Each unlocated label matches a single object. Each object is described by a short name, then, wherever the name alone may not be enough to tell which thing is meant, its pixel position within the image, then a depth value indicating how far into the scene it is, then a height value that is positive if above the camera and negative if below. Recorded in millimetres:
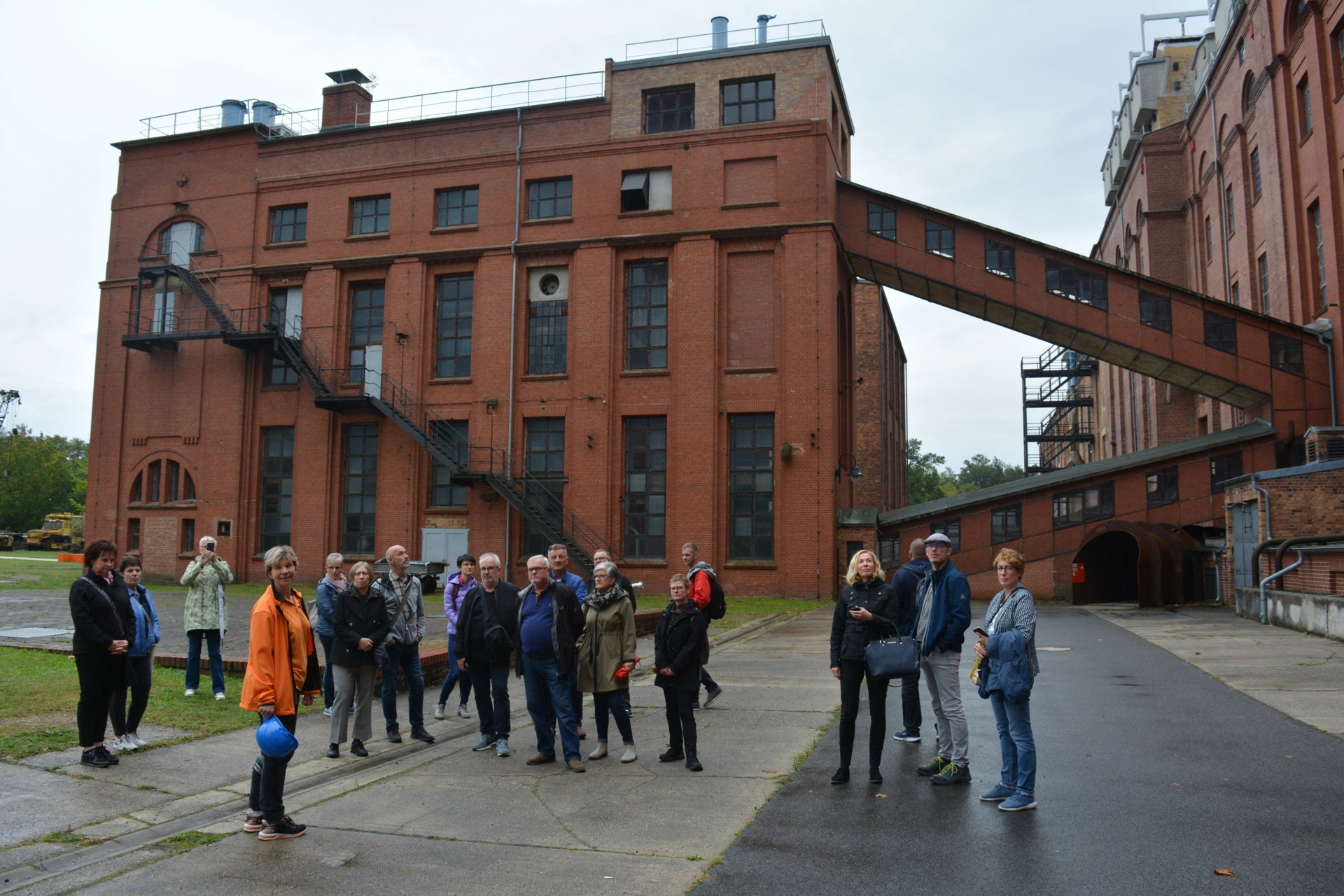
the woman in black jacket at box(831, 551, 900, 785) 7195 -647
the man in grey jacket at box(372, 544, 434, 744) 9125 -957
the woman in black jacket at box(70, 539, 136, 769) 7840 -779
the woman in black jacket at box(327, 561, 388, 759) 8469 -896
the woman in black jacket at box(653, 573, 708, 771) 7959 -949
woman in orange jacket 6176 -855
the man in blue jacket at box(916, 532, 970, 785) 7188 -741
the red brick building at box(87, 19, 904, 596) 30250 +7040
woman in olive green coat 8258 -889
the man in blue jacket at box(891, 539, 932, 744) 8383 -1125
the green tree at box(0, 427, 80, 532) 81812 +4890
